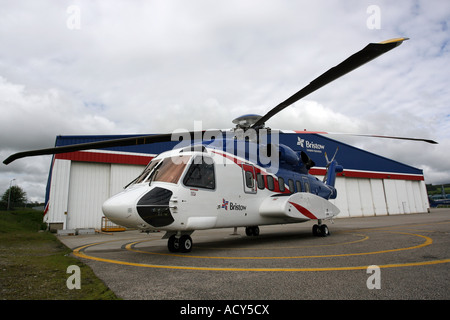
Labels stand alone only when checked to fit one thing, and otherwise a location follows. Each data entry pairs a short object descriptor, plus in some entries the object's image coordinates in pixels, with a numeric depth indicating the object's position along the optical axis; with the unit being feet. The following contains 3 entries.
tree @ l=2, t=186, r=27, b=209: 274.36
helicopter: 20.62
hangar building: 59.11
